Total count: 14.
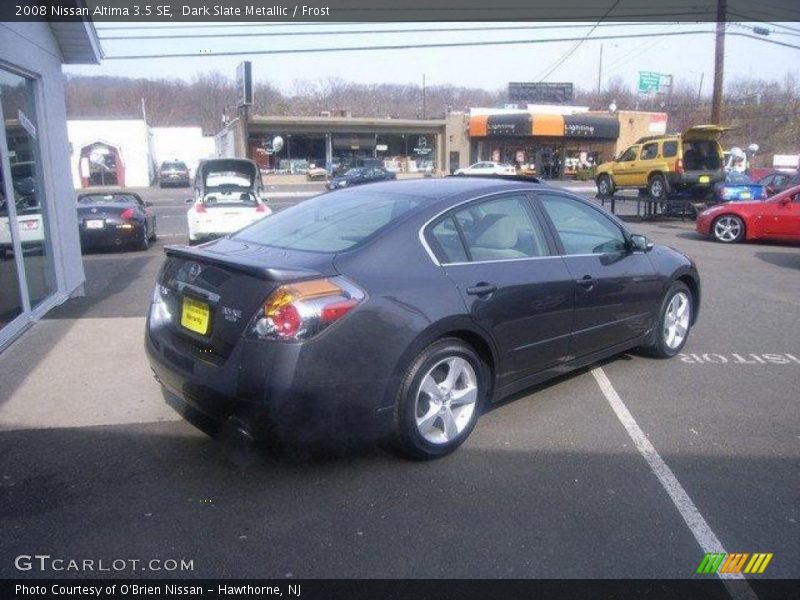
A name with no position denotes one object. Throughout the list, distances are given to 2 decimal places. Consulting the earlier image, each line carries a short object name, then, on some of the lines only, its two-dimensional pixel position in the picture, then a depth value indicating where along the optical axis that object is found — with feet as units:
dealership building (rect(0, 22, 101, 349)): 21.04
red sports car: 42.98
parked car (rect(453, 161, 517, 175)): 132.67
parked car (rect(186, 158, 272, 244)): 41.57
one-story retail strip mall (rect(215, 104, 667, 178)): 151.53
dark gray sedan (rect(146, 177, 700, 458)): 10.37
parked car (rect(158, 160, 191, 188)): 148.87
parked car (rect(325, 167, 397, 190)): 121.80
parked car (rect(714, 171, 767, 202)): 55.83
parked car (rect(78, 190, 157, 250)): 41.11
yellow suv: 59.00
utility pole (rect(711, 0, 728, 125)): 71.72
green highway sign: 129.59
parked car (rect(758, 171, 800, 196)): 66.18
